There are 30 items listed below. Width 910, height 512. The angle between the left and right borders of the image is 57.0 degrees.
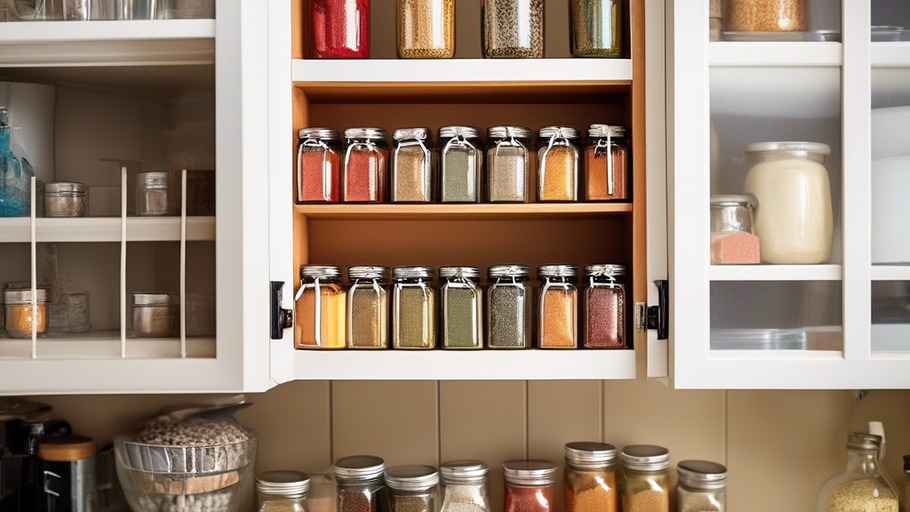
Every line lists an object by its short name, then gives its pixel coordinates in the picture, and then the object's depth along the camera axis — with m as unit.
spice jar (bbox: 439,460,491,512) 1.43
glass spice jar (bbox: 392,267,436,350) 1.32
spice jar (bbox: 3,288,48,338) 1.21
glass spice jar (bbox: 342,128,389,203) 1.34
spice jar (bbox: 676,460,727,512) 1.44
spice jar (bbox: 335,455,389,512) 1.43
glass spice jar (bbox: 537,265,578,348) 1.32
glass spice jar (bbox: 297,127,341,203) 1.33
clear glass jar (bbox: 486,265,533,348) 1.33
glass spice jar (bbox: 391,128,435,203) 1.33
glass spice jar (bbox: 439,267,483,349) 1.32
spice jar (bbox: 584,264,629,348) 1.32
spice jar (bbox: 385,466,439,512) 1.42
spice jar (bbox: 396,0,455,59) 1.32
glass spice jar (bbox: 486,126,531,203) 1.33
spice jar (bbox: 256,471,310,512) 1.42
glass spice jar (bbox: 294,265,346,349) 1.33
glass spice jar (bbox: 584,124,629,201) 1.33
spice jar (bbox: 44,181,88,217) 1.22
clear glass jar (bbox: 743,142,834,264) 1.27
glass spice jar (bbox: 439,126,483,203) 1.33
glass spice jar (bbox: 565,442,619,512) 1.43
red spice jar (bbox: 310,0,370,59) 1.34
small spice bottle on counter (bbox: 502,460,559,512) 1.44
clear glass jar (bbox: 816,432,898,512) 1.41
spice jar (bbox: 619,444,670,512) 1.43
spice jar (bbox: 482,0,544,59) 1.32
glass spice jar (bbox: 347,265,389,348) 1.33
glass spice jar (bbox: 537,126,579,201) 1.34
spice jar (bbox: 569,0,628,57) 1.33
